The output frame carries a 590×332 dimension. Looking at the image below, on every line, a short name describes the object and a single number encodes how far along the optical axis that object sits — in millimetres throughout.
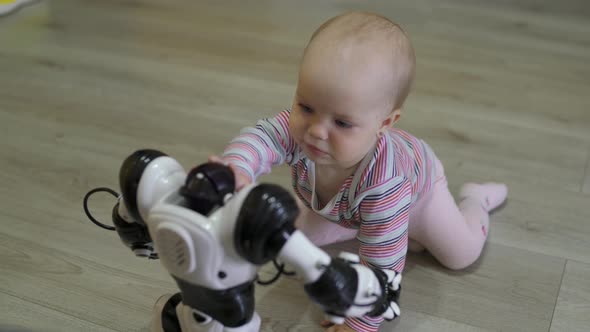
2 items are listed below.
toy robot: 550
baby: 696
